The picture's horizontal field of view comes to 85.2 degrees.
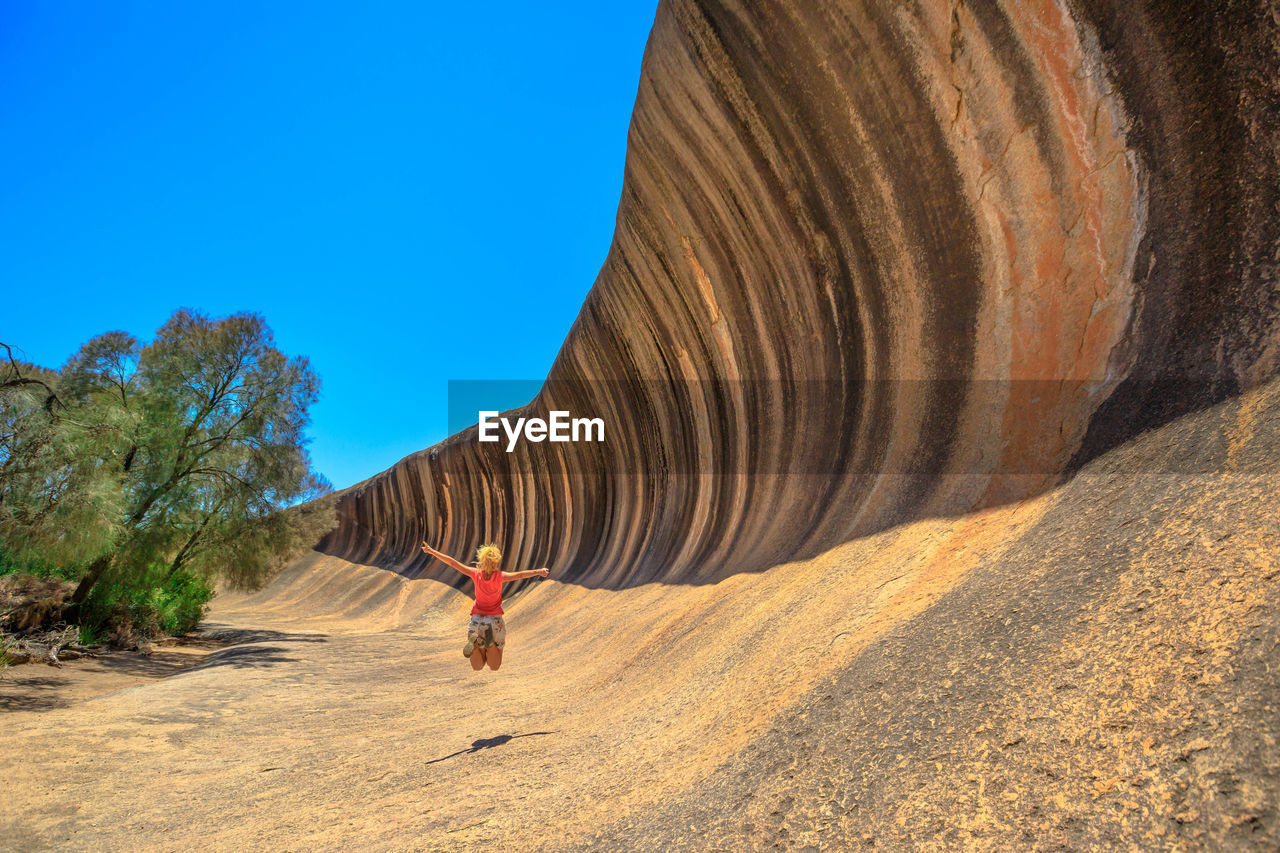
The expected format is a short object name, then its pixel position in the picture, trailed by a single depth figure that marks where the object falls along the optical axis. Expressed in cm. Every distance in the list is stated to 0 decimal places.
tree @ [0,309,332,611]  901
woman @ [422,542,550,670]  541
